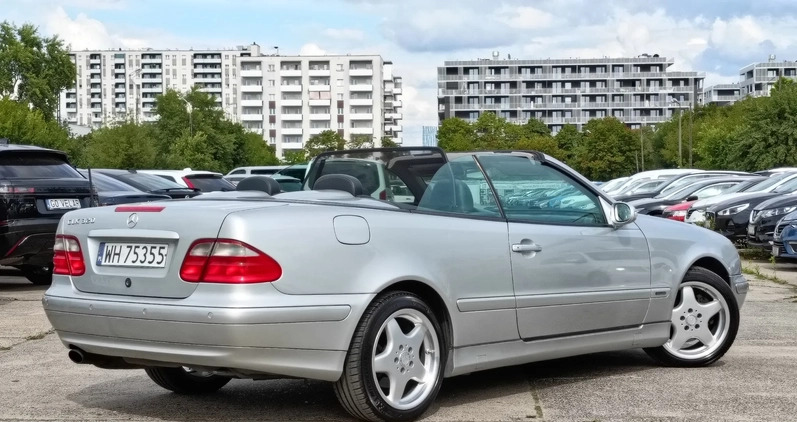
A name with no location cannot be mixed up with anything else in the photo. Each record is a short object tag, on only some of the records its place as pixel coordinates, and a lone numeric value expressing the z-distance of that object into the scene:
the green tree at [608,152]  129.25
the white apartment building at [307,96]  189.50
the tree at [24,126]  81.81
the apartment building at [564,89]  188.00
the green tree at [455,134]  144.62
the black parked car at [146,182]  17.73
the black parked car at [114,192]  15.67
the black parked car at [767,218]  17.97
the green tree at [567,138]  148.00
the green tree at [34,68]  99.56
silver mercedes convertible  5.24
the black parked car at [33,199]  12.96
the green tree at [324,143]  126.31
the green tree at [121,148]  84.28
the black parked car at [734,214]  20.09
